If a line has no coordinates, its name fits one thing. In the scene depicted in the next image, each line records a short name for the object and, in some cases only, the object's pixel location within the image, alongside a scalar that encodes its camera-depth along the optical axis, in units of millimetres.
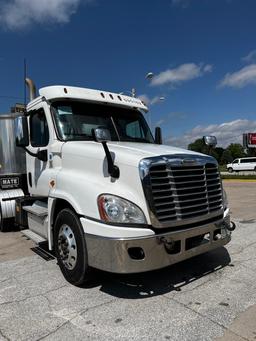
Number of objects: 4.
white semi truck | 3883
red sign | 61509
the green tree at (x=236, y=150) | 121094
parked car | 50031
